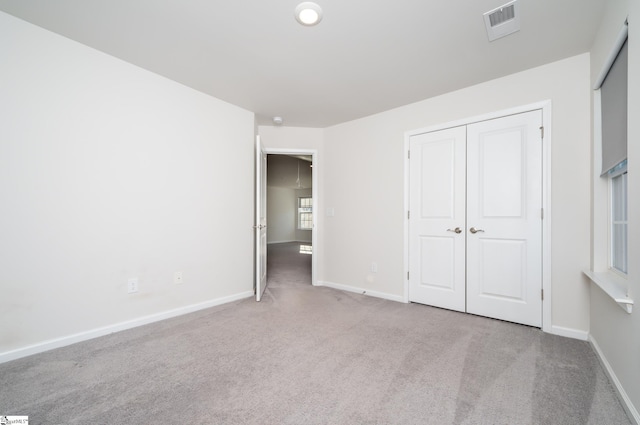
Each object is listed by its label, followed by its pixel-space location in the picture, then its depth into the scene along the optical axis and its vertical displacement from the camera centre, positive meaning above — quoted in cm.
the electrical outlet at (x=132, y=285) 263 -70
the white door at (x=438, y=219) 309 -6
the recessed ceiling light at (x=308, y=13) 185 +138
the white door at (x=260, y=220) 345 -11
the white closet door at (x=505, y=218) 262 -5
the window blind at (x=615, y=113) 173 +69
